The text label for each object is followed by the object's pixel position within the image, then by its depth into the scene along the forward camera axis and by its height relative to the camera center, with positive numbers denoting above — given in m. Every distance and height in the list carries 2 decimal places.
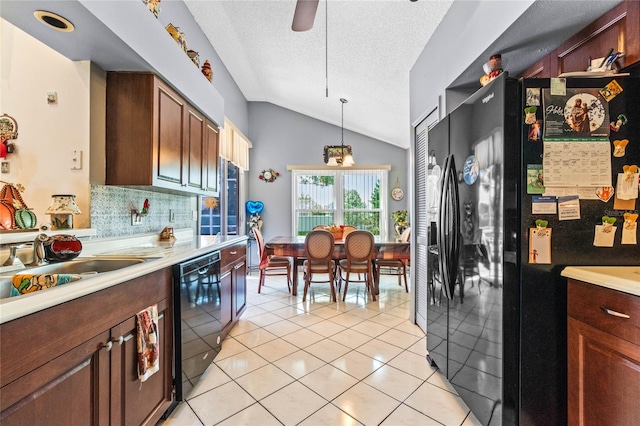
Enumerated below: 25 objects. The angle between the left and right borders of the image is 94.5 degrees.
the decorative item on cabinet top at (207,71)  2.94 +1.43
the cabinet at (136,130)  1.96 +0.56
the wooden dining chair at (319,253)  3.75 -0.49
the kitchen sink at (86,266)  1.36 -0.26
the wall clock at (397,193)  5.81 +0.43
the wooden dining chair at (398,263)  4.11 -0.68
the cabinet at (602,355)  1.00 -0.52
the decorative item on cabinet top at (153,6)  1.94 +1.39
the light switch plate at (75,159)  1.86 +0.34
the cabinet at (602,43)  1.29 +0.87
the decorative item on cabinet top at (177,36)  2.28 +1.41
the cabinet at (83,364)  0.77 -0.47
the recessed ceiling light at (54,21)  1.37 +0.93
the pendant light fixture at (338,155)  4.41 +0.90
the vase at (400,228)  5.01 -0.23
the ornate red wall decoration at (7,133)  1.70 +0.47
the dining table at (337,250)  3.93 -0.48
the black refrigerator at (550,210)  1.30 +0.02
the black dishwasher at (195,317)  1.63 -0.64
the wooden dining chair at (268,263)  4.18 -0.70
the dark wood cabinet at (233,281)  2.43 -0.61
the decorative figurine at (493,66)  1.69 +0.86
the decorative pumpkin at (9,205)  1.40 +0.04
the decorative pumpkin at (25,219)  1.45 -0.03
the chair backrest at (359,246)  3.77 -0.40
